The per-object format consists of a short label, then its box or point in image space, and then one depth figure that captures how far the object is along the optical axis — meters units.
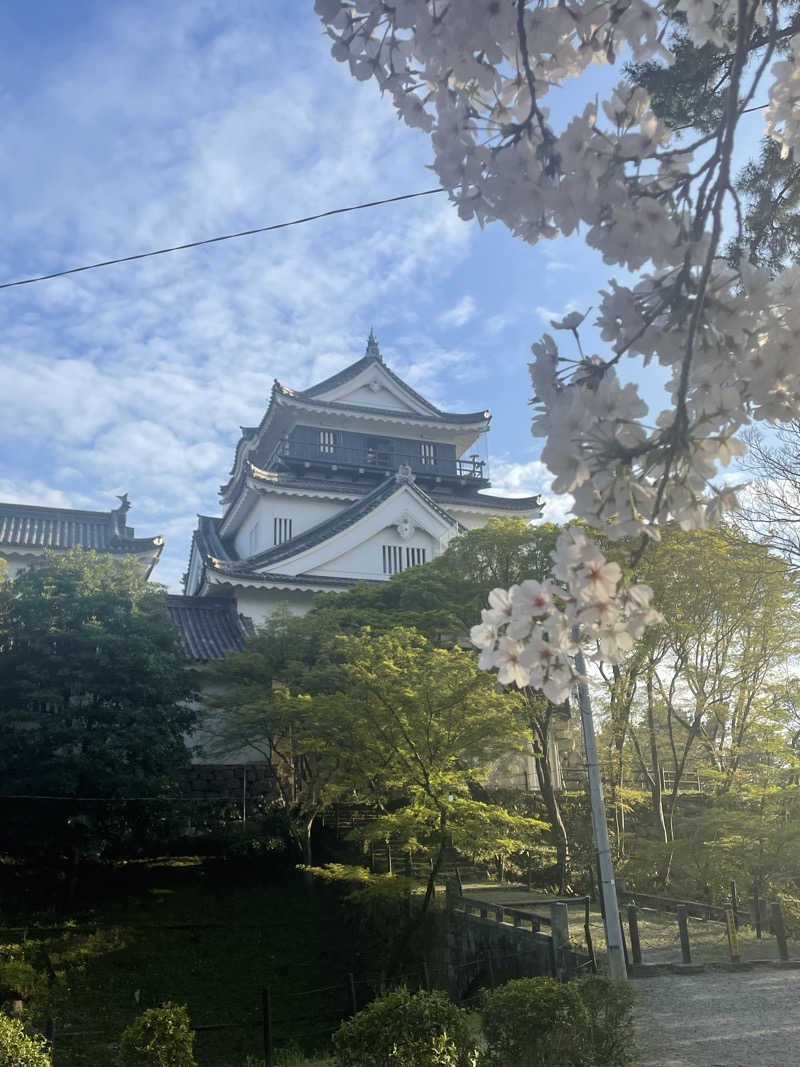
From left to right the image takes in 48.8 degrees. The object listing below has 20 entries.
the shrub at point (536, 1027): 8.38
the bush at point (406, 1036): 7.68
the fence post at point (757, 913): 17.20
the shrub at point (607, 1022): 8.52
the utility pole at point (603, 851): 11.23
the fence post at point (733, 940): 14.44
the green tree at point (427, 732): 13.62
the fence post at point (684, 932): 13.91
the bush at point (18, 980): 12.80
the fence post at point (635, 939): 13.68
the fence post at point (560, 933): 12.75
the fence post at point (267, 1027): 9.46
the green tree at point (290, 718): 15.22
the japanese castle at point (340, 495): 24.27
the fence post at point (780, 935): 14.45
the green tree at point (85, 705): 14.56
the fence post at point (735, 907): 16.39
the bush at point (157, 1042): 8.63
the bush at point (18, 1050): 8.60
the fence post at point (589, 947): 12.74
